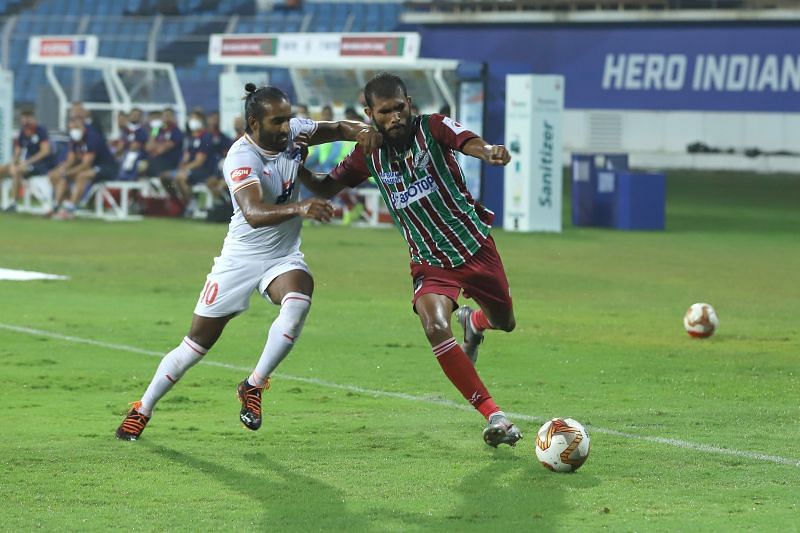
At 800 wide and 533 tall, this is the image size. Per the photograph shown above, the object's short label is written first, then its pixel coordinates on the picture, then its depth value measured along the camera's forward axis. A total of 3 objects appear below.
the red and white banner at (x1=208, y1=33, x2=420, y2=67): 26.22
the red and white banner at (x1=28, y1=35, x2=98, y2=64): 30.86
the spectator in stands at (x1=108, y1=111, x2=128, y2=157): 27.64
